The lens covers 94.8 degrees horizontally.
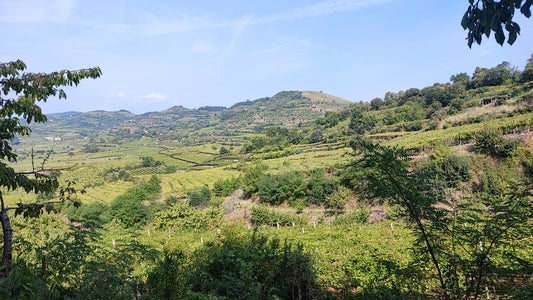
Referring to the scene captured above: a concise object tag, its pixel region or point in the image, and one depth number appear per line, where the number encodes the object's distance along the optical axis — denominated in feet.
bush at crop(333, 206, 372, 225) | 67.94
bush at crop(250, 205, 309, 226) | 82.22
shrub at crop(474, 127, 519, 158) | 70.38
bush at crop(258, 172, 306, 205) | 102.54
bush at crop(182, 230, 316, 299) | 15.12
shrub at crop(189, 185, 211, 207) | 133.80
